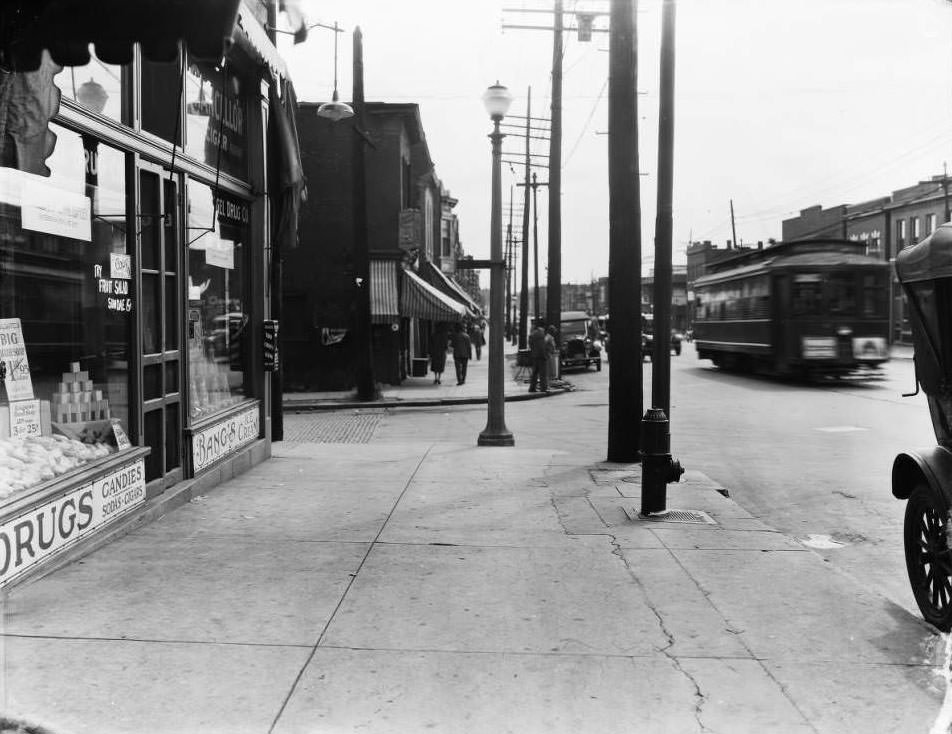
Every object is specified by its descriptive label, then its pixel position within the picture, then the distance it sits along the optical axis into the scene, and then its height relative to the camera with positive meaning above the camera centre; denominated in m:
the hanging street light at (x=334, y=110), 16.83 +3.98
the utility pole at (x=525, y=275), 43.03 +2.70
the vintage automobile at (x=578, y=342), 34.03 -0.59
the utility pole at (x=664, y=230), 10.54 +1.16
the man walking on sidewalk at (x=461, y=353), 27.11 -0.76
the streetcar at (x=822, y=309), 24.02 +0.43
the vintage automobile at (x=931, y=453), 4.77 -0.69
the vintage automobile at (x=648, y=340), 42.16 -0.66
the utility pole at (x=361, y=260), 20.72 +1.54
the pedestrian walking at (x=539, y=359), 24.11 -0.85
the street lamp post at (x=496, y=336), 13.62 -0.13
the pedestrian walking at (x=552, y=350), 25.49 -0.65
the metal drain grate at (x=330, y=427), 15.14 -1.81
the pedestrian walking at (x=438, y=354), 26.98 -0.78
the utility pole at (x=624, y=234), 10.98 +1.10
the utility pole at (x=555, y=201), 28.22 +4.01
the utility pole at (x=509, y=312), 88.41 +1.49
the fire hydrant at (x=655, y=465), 7.75 -1.17
